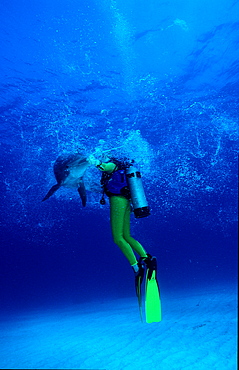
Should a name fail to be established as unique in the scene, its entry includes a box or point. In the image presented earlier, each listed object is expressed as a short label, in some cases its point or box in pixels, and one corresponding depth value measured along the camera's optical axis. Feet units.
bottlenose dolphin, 22.59
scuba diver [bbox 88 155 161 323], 17.67
